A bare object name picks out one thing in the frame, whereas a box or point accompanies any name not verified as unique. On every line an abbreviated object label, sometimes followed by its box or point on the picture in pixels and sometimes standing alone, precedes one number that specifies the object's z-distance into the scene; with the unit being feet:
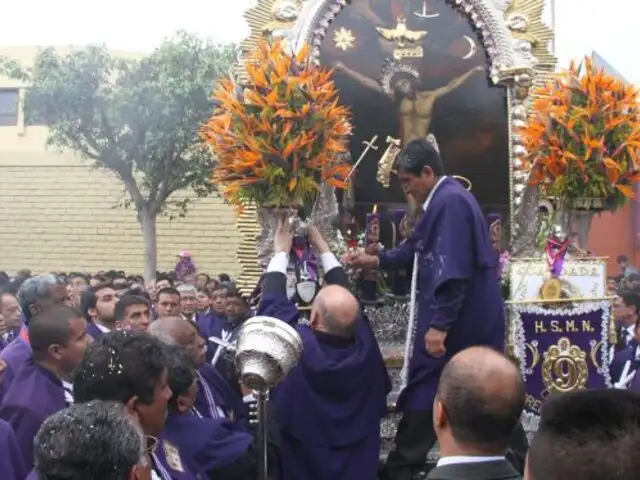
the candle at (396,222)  22.49
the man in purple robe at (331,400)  14.99
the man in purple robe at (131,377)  9.51
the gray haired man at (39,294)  19.92
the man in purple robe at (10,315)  21.64
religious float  21.15
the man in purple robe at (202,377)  14.19
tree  59.88
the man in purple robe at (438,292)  15.33
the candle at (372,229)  21.08
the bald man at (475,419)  8.10
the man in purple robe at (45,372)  12.18
